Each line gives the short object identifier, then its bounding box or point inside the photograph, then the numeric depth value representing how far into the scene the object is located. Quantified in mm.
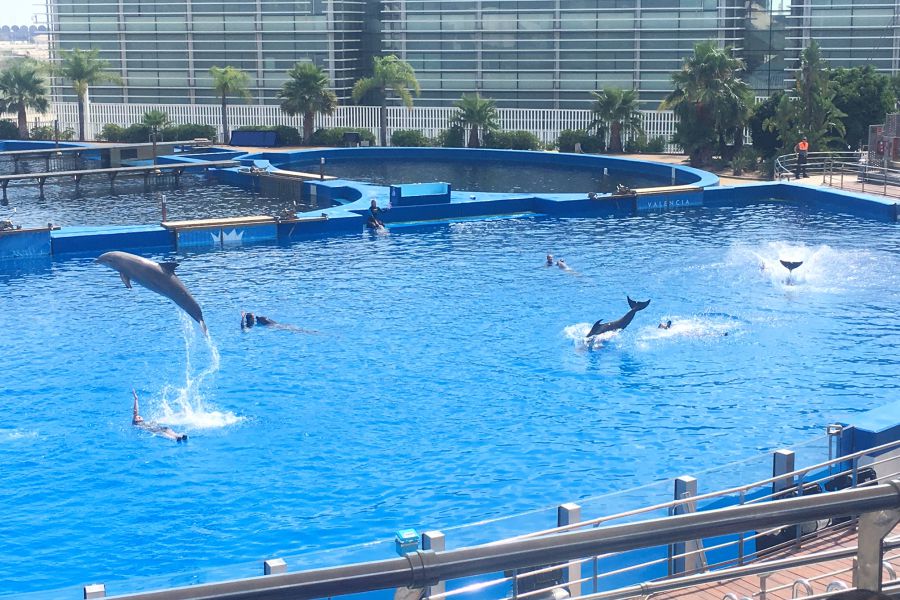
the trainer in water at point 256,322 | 19058
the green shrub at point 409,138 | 47219
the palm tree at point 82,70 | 50969
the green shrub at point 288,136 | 48469
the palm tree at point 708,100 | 38281
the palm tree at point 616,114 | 44344
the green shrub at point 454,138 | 46812
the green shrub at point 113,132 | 50875
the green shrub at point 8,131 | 52375
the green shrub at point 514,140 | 45875
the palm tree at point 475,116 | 46438
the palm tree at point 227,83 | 49031
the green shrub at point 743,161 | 37375
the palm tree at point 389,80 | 47750
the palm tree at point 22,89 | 51688
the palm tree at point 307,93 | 47562
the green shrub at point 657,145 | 44562
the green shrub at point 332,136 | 47750
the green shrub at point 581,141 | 44812
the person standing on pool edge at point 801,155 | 35594
